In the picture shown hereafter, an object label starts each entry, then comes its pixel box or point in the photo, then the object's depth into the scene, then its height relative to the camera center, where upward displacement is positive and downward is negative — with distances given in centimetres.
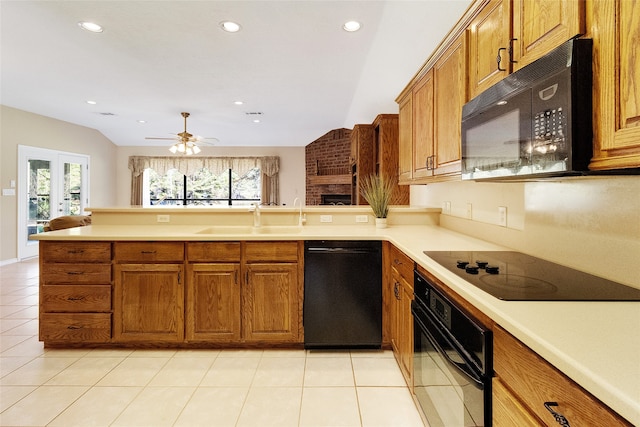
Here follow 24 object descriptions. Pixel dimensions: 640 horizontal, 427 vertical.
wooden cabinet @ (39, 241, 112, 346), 240 -55
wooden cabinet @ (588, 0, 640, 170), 81 +34
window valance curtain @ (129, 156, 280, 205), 843 +123
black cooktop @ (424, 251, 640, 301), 102 -23
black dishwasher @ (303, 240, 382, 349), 240 -56
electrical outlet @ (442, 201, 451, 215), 277 +6
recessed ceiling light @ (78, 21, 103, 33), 291 +166
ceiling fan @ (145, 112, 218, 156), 550 +115
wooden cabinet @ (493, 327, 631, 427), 62 -38
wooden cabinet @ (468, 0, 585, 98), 102 +67
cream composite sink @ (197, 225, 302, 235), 296 -12
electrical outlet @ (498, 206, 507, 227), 190 +0
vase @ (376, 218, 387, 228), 274 -6
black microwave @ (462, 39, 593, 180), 93 +32
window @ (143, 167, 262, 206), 870 +73
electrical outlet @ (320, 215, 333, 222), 305 -2
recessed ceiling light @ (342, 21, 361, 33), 286 +163
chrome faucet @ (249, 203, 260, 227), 296 +1
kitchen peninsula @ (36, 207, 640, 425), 64 -25
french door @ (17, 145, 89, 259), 580 +51
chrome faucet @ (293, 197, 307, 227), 300 -4
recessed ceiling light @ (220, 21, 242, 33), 287 +164
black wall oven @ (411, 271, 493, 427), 100 -52
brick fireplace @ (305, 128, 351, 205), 712 +110
